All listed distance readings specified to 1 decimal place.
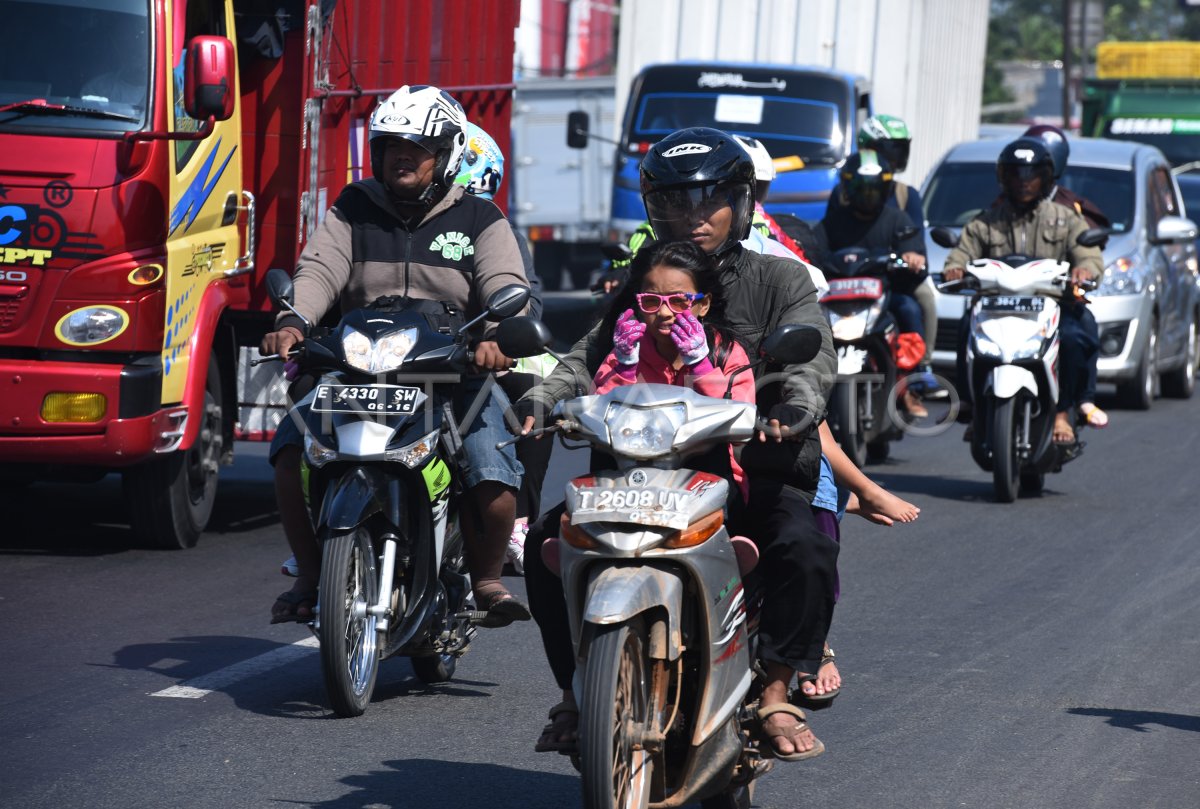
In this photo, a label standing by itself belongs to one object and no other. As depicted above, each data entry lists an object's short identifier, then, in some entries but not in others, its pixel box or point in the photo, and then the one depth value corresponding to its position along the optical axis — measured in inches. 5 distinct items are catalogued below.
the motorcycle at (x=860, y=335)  895.7
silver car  1190.9
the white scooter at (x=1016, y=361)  829.8
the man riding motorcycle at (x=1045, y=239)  847.1
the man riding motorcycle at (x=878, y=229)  914.1
